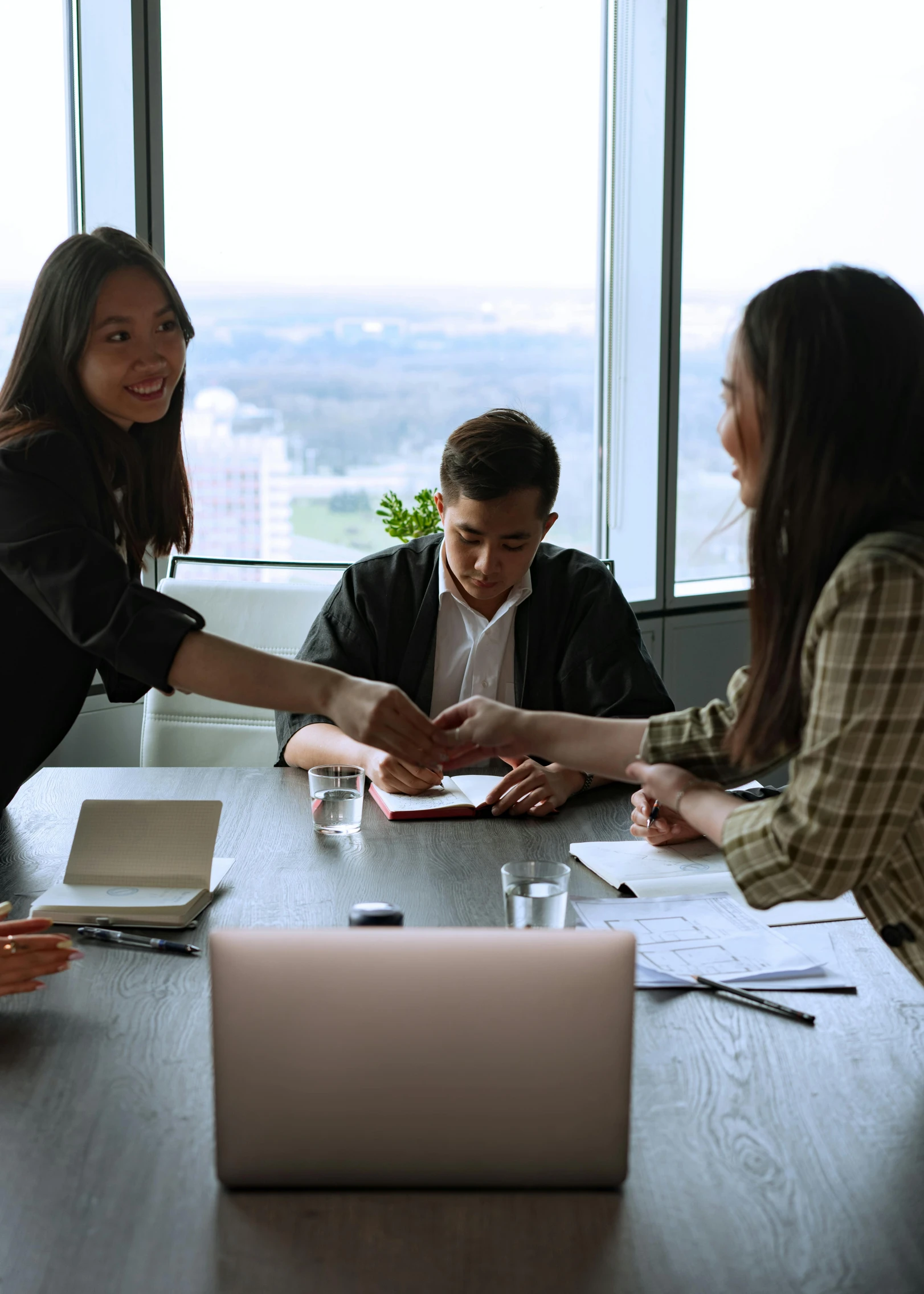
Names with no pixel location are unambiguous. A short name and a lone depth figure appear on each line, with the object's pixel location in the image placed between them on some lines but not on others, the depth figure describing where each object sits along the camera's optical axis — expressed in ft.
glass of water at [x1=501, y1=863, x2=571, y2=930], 4.33
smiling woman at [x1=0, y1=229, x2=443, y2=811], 5.24
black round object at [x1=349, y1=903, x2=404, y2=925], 3.60
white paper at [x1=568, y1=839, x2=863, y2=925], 4.74
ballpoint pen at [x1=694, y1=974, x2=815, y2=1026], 3.80
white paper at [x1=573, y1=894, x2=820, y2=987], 4.13
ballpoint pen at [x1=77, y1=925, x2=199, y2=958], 4.34
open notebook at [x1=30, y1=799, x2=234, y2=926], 4.80
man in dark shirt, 7.39
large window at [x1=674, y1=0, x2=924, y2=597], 13.75
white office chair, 8.99
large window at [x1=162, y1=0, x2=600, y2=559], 11.83
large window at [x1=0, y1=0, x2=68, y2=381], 10.54
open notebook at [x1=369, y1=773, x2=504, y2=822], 6.10
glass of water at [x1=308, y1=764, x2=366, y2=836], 5.82
